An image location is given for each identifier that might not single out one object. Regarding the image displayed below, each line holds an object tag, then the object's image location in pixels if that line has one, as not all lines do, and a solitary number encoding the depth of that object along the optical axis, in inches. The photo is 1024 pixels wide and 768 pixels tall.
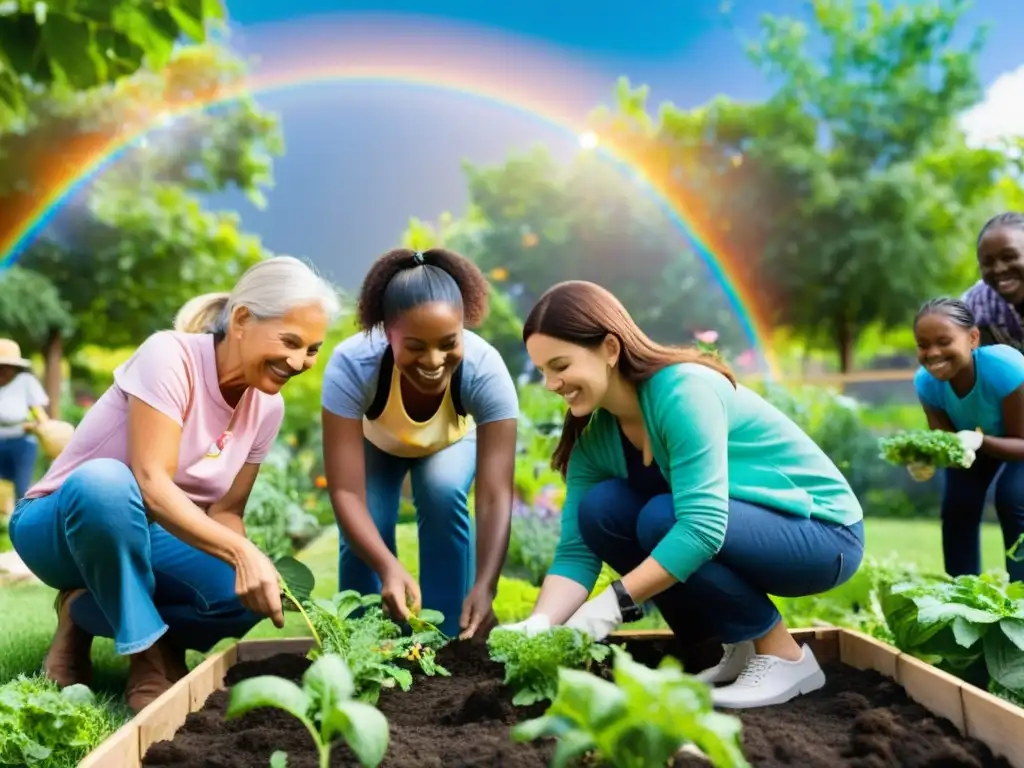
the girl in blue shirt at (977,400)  125.6
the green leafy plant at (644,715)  48.3
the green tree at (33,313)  546.6
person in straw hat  269.7
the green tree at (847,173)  730.2
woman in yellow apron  105.0
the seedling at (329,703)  51.7
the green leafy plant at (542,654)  79.4
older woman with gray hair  92.5
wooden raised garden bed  70.2
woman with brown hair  86.7
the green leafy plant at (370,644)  85.1
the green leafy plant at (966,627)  88.3
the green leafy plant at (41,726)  74.7
